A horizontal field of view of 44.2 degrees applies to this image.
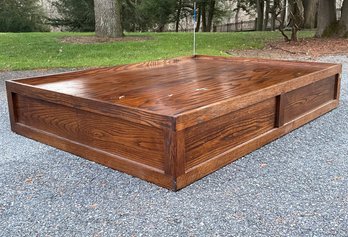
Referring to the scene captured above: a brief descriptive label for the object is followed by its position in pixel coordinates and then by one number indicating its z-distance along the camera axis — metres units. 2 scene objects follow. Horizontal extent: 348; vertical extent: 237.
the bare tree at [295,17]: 8.65
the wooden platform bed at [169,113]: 1.99
